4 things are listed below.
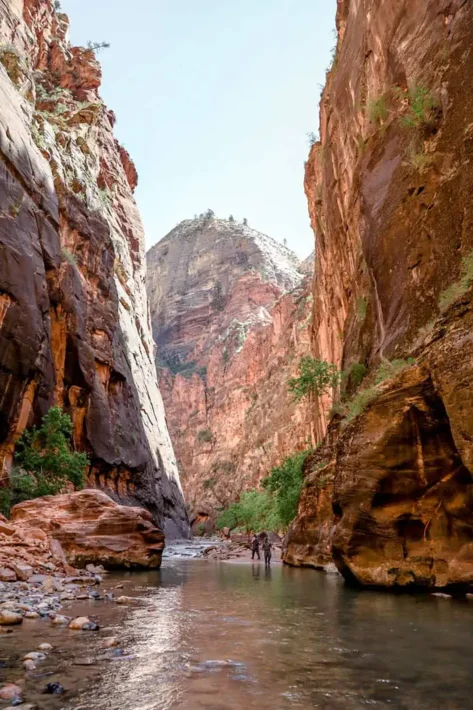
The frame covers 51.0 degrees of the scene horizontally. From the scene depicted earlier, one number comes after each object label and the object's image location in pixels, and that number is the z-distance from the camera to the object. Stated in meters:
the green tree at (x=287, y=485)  28.30
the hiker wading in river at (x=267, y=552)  21.00
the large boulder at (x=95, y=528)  15.48
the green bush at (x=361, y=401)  10.93
